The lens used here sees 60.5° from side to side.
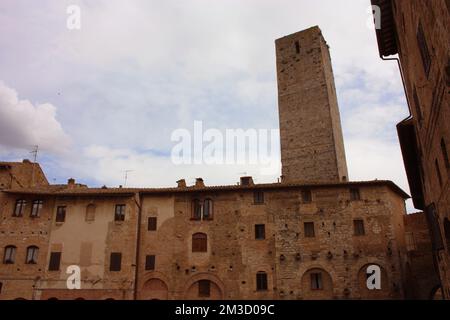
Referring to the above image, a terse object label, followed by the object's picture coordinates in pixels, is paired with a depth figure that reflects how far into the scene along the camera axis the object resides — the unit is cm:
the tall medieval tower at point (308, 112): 2805
